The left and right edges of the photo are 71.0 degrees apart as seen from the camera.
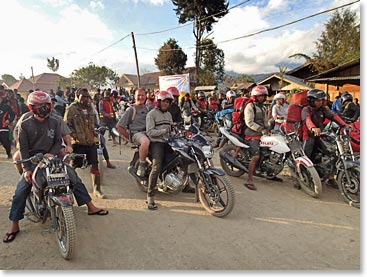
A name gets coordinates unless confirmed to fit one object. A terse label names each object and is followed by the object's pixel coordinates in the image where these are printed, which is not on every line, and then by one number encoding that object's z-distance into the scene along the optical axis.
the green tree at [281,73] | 23.38
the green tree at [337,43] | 21.35
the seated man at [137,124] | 4.11
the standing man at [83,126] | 3.95
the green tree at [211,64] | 28.12
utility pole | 20.06
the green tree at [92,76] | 58.09
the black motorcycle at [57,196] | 2.47
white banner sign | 12.59
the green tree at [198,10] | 22.51
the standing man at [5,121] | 6.34
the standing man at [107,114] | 6.98
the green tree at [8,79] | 71.38
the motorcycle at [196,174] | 3.48
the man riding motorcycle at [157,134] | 3.80
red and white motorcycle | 4.17
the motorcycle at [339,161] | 3.78
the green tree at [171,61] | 35.09
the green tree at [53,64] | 62.12
